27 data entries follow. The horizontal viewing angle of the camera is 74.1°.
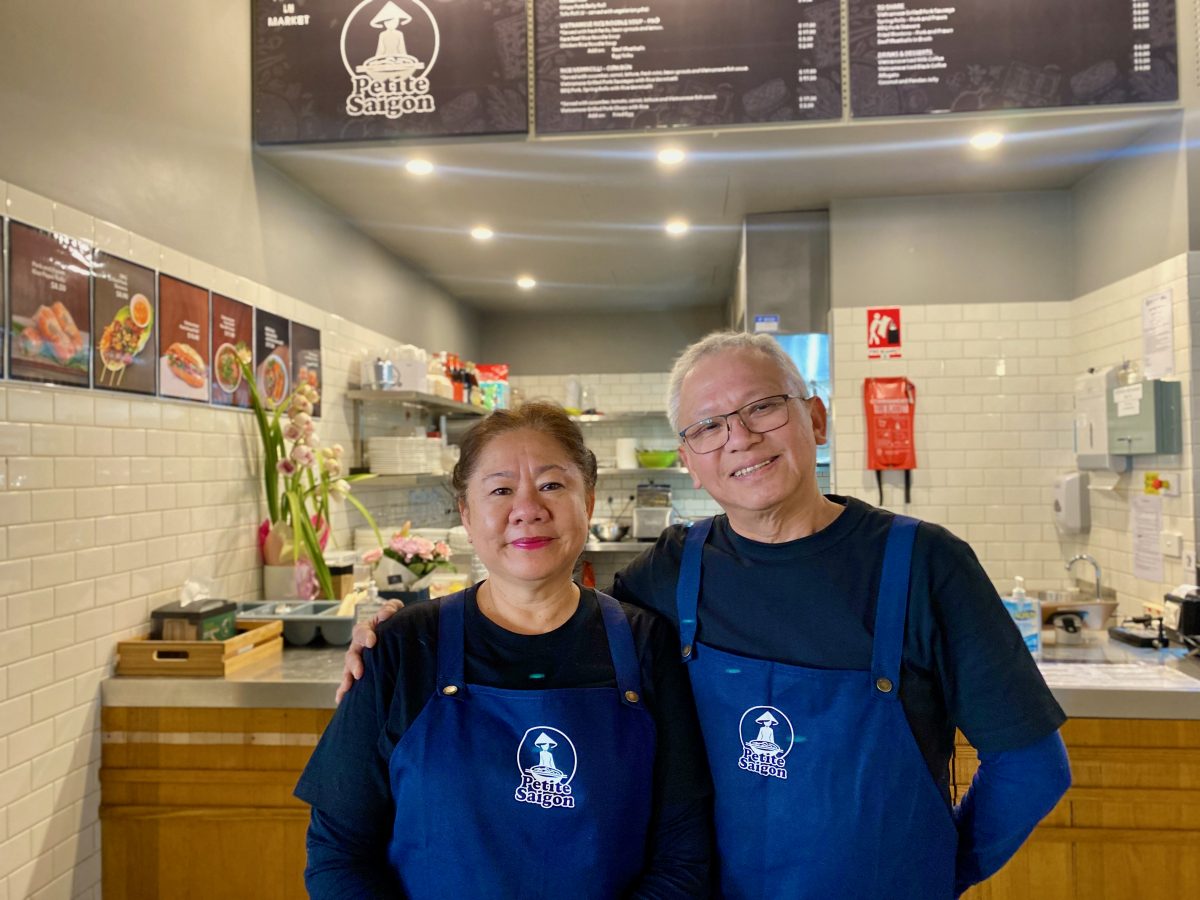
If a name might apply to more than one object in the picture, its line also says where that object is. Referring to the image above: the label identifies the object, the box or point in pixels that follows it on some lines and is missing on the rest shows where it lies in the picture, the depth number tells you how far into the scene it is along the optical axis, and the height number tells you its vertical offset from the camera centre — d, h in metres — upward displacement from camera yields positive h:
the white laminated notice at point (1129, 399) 3.08 +0.19
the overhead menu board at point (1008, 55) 2.86 +1.44
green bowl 6.03 -0.02
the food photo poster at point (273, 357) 3.16 +0.43
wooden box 2.33 -0.57
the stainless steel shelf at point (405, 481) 4.35 -0.13
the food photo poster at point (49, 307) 1.98 +0.42
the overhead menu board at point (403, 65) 3.03 +1.51
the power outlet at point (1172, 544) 2.99 -0.37
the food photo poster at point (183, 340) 2.55 +0.41
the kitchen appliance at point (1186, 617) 2.69 -0.58
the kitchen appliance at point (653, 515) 5.53 -0.41
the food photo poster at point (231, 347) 2.85 +0.43
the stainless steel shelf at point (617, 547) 5.37 -0.61
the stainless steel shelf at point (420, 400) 3.99 +0.33
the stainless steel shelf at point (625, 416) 5.89 +0.31
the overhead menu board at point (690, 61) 2.95 +1.48
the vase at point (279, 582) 3.08 -0.47
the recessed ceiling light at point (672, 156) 3.20 +1.23
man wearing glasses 1.25 -0.38
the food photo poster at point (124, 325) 2.27 +0.42
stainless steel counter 2.23 -0.68
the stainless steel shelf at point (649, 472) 5.99 -0.12
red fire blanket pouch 3.87 +0.13
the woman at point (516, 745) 1.23 -0.45
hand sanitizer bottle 2.55 -0.54
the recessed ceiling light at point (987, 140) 3.14 +1.25
